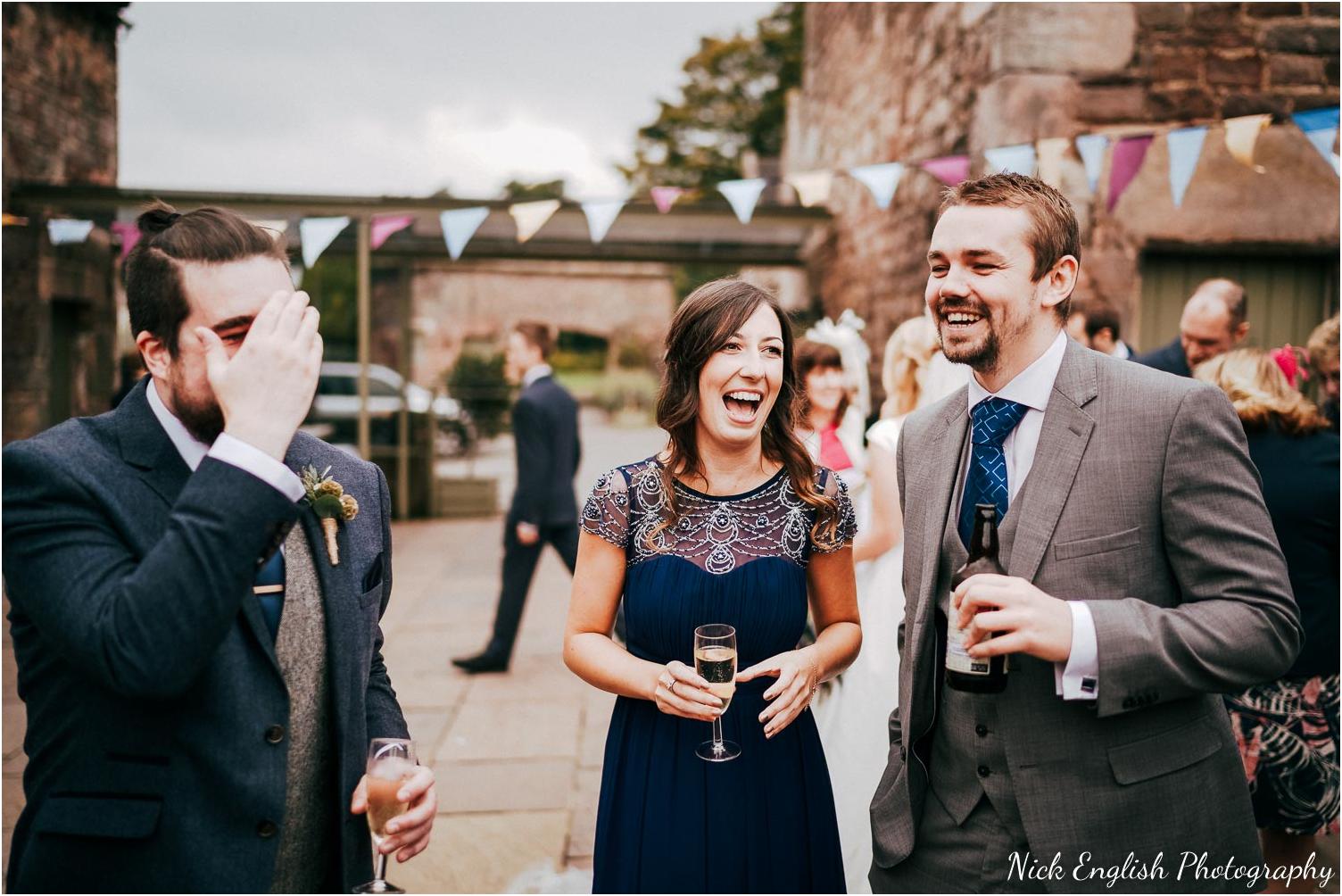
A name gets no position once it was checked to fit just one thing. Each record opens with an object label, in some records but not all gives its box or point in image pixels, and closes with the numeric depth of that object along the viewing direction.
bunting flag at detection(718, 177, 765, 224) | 6.30
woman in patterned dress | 3.61
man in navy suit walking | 6.17
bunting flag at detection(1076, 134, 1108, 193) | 5.58
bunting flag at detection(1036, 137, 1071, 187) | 5.81
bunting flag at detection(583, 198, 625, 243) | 6.65
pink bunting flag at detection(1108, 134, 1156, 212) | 5.72
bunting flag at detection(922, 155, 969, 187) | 6.25
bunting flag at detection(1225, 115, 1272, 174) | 5.07
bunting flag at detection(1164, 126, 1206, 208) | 5.50
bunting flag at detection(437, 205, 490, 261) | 6.61
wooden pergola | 9.22
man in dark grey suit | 1.43
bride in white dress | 3.20
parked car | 13.02
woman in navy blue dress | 2.22
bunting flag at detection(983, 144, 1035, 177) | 5.79
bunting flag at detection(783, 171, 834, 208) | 6.56
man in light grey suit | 1.71
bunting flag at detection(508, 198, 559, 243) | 6.64
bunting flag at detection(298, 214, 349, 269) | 6.83
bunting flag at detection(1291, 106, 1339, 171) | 4.84
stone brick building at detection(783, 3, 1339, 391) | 6.42
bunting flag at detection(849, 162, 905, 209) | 6.14
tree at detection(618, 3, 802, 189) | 35.12
